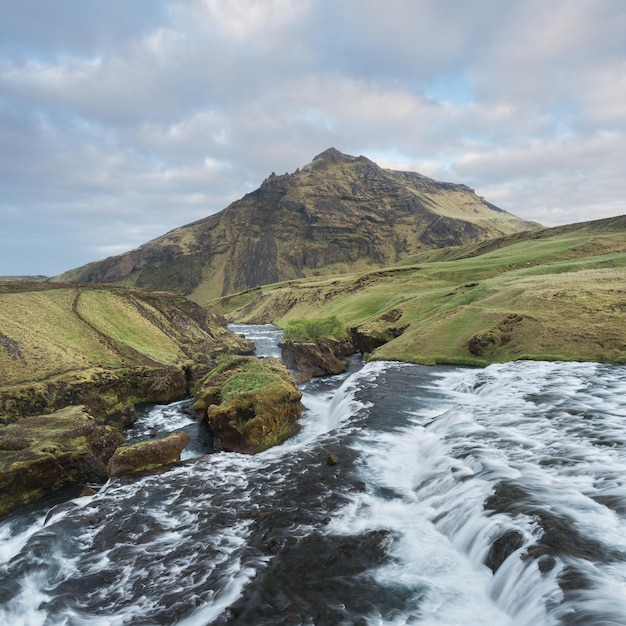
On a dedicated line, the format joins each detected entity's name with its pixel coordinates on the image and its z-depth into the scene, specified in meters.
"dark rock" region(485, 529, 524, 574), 12.93
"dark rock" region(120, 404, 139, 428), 35.44
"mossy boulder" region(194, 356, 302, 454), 28.05
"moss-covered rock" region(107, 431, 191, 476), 23.78
